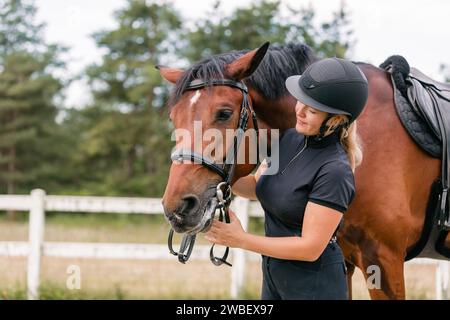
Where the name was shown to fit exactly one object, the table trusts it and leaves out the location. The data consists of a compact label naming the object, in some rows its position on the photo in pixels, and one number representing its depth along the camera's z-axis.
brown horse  2.83
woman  2.34
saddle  3.33
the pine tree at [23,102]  25.05
